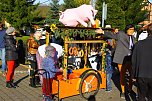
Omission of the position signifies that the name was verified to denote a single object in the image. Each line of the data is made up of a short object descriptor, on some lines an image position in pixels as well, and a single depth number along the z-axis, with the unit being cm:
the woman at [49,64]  383
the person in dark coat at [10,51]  475
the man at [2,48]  619
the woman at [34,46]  496
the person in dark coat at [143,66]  297
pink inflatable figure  431
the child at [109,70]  471
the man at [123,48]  432
